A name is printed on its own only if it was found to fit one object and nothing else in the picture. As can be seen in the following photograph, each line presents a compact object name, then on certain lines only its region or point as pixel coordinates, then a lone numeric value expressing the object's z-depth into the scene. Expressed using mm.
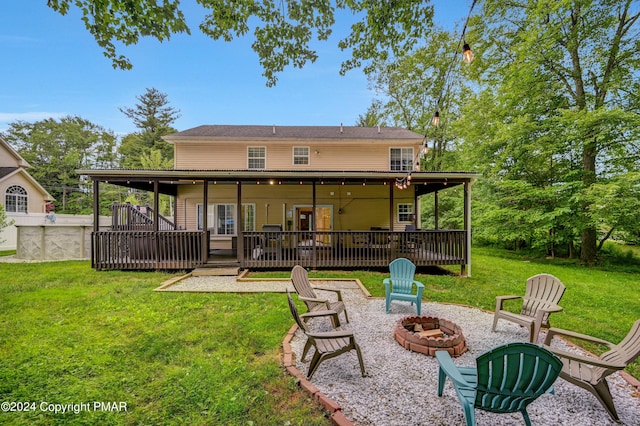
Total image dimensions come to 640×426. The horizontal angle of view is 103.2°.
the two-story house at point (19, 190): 16250
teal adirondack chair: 5137
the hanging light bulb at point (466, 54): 3268
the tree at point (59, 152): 28953
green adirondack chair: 2020
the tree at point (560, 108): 11055
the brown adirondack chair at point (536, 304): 3838
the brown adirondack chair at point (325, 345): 2973
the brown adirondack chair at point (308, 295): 4231
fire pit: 3586
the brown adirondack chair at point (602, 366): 2443
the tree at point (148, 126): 31531
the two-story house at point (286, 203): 8586
